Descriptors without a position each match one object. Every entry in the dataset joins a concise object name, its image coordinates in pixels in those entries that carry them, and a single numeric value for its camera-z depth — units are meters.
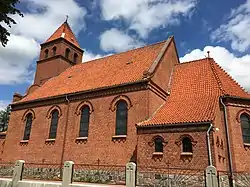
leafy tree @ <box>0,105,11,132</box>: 59.50
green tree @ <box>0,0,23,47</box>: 11.41
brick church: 15.10
